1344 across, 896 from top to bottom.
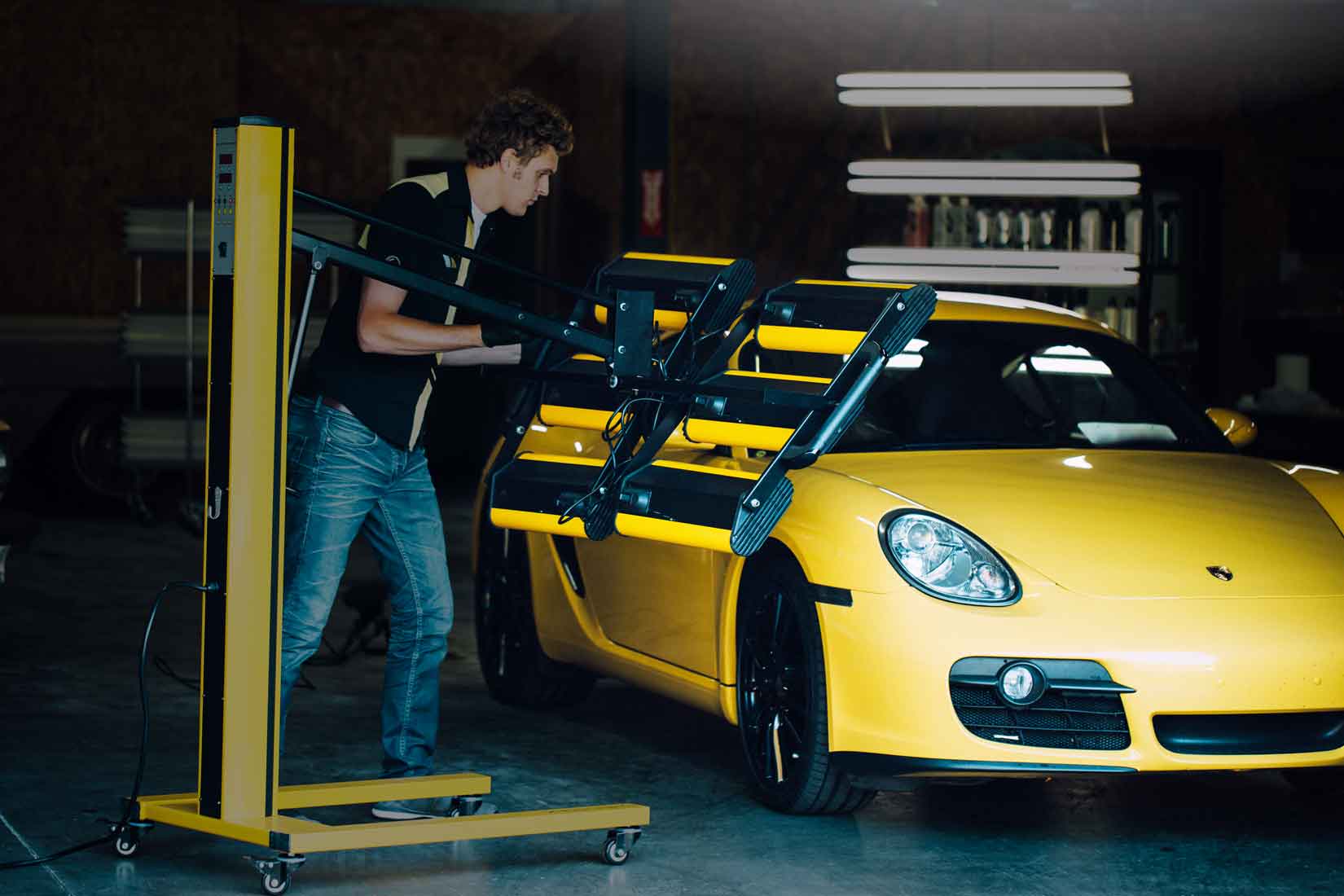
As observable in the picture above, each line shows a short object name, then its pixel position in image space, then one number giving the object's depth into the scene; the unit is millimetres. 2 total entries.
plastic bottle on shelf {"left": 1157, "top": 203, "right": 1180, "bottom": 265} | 14062
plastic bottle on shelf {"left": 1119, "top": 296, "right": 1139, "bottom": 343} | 13203
